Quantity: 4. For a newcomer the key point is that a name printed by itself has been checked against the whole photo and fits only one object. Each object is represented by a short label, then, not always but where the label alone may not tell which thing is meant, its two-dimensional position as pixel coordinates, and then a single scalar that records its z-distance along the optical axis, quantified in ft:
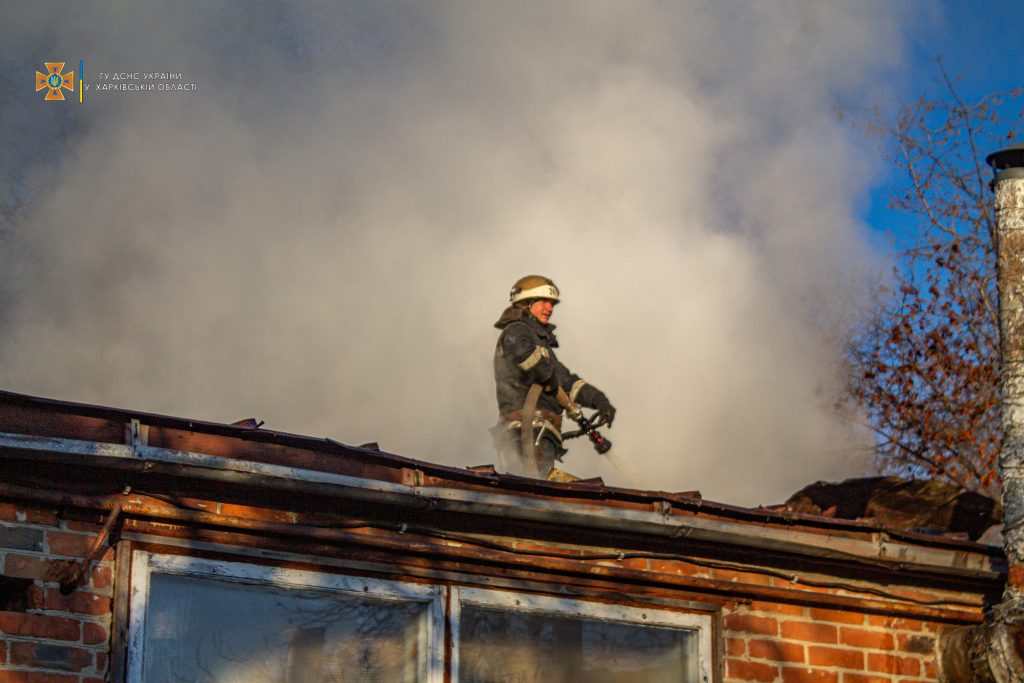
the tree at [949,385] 119.55
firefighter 73.72
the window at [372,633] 42.96
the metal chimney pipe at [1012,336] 51.55
